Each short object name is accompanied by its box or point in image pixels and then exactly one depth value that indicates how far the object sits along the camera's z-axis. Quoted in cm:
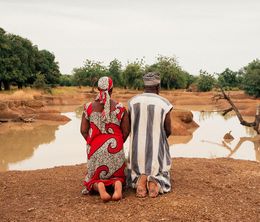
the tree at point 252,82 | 4000
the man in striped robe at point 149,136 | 502
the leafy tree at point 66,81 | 7219
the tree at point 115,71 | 5827
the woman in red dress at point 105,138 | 499
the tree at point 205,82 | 5281
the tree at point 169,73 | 5219
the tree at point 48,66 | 4866
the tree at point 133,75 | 5180
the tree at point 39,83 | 4278
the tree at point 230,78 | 6216
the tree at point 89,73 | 5778
